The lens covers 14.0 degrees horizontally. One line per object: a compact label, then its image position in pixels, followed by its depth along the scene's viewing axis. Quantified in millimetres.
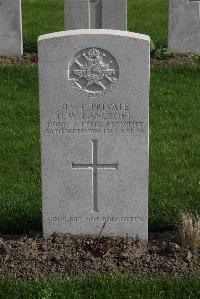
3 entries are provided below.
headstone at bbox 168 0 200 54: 11406
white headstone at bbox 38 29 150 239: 5398
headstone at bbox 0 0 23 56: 11250
